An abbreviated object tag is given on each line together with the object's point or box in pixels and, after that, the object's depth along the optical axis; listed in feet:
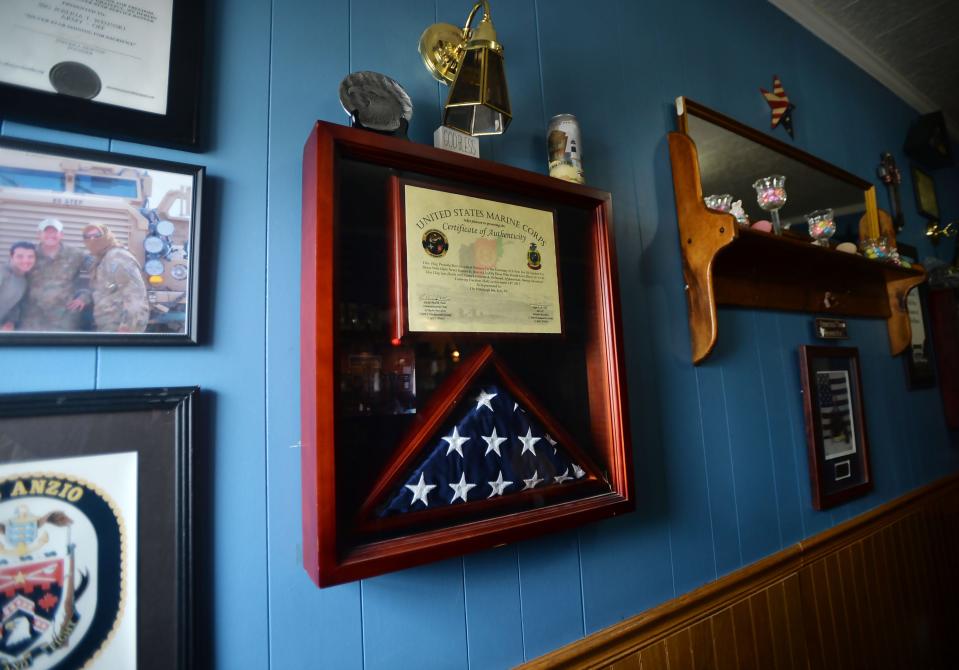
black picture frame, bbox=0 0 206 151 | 2.00
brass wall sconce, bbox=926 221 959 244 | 8.46
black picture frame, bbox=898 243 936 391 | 7.11
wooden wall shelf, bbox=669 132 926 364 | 4.11
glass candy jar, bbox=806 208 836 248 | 5.31
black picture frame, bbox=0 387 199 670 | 1.85
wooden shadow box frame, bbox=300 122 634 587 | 2.22
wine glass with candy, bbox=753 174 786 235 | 4.88
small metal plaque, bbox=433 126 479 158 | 2.91
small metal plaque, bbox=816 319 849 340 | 5.59
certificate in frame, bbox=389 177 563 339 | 2.55
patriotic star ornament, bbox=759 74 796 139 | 5.80
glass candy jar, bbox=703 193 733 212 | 4.48
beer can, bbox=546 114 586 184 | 3.33
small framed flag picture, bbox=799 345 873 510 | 5.19
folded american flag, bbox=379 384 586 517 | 2.48
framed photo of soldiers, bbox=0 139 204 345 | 1.92
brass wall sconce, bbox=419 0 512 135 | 2.65
